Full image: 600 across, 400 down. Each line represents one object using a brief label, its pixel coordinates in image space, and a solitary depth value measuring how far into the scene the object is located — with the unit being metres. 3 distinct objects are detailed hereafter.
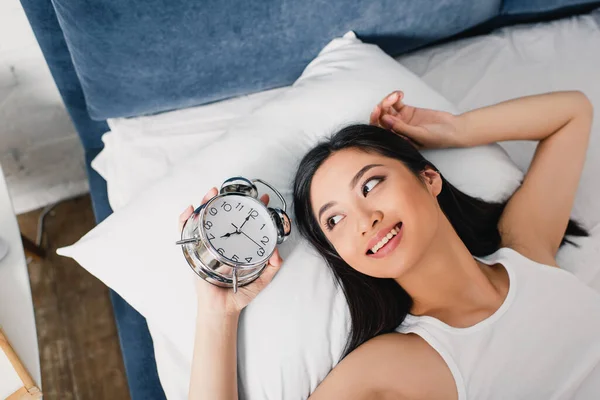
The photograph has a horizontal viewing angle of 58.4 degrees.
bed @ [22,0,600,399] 1.11
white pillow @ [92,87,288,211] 1.21
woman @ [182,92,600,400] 0.92
